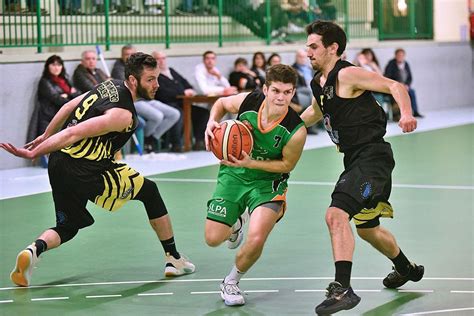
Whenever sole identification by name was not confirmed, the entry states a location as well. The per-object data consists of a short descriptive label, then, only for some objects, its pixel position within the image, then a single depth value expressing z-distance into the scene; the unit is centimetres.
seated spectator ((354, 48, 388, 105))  2197
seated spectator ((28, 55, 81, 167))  1519
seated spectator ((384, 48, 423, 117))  2295
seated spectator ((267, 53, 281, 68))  1925
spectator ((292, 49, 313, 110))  1937
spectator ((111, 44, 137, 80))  1645
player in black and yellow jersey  769
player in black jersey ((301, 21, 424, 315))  671
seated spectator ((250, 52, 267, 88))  1911
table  1698
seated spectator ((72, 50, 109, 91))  1566
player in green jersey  720
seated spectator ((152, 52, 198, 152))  1678
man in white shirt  1764
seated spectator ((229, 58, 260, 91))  1850
